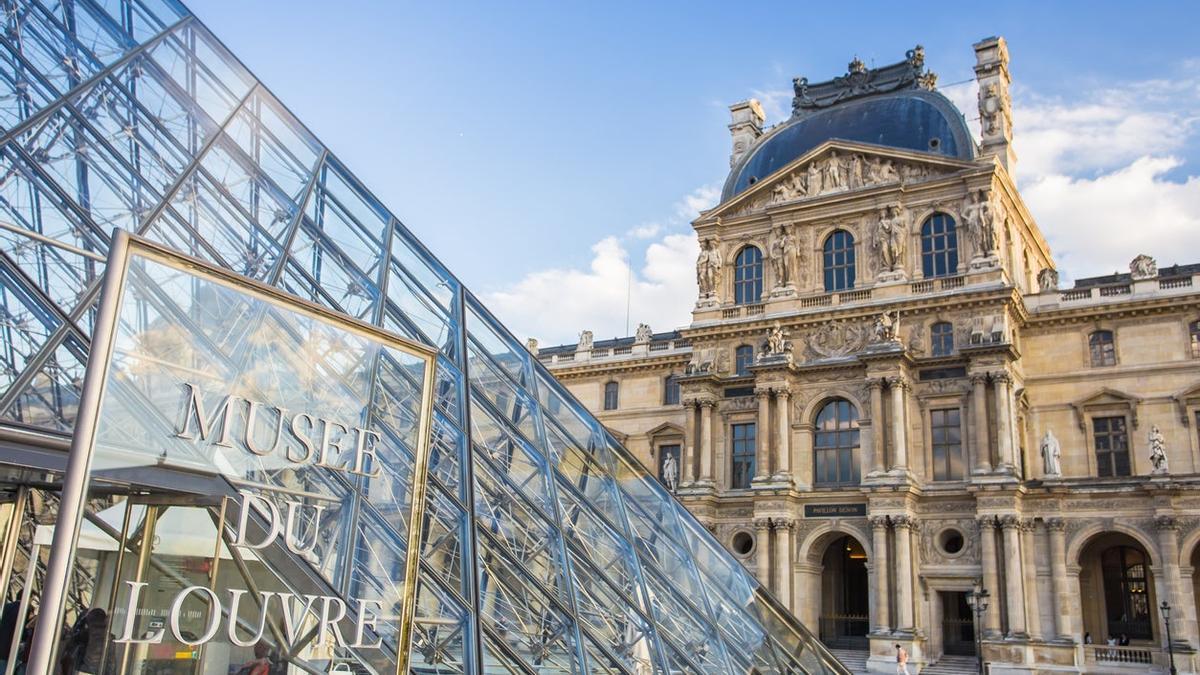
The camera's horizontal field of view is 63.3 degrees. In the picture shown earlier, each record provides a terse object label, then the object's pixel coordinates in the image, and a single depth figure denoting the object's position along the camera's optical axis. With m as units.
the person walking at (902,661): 29.02
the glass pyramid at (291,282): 9.25
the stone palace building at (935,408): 31.28
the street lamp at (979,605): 28.68
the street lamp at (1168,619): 28.12
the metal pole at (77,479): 4.52
